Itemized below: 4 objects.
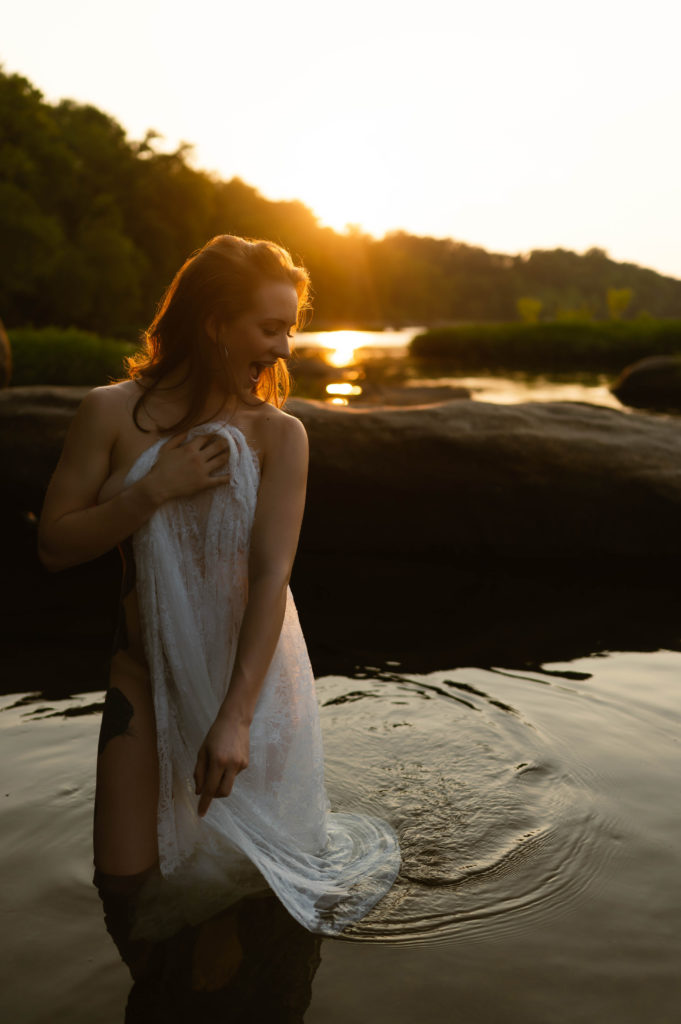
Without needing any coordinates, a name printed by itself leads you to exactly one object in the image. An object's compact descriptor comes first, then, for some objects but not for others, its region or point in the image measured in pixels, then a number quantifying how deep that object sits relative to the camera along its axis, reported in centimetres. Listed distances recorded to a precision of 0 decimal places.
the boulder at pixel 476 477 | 684
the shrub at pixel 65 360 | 1261
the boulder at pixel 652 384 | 1977
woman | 246
